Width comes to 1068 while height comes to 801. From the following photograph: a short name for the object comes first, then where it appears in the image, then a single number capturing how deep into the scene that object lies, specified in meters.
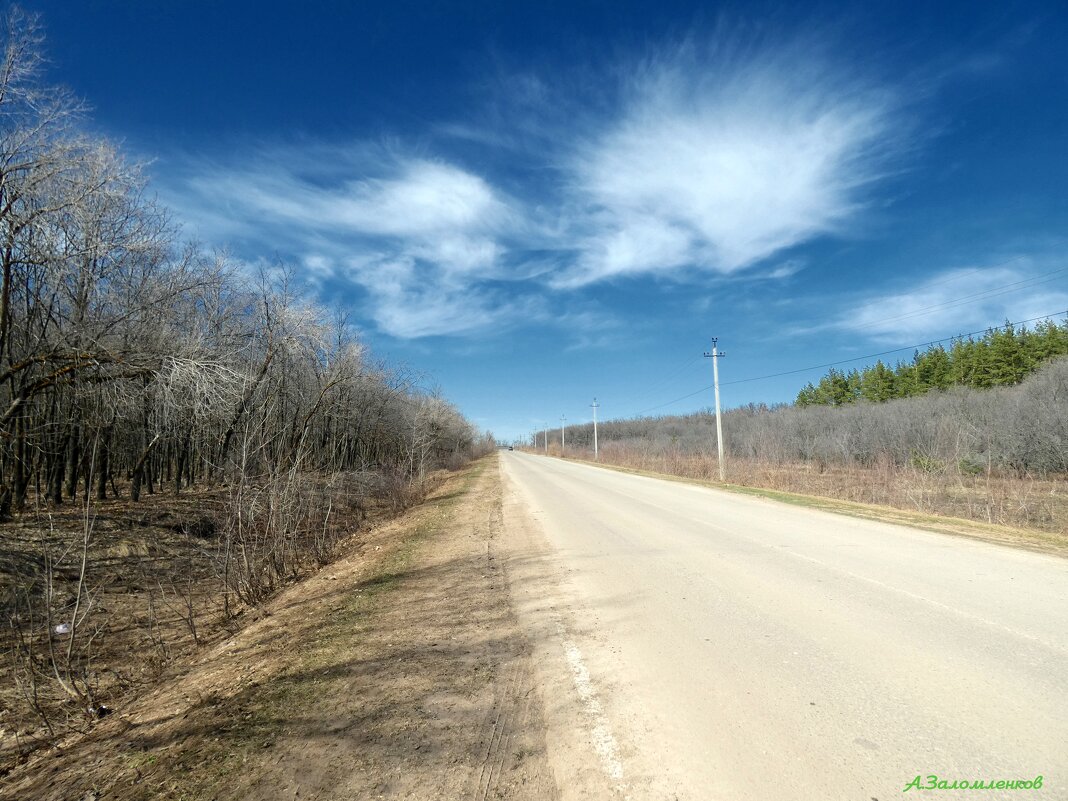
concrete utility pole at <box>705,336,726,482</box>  25.94
